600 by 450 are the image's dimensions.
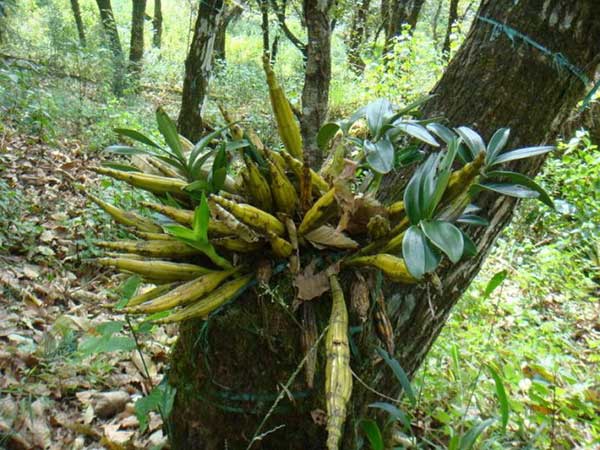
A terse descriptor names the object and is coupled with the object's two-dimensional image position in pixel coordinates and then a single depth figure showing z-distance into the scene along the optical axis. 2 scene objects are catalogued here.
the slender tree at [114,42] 7.56
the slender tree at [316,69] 2.35
